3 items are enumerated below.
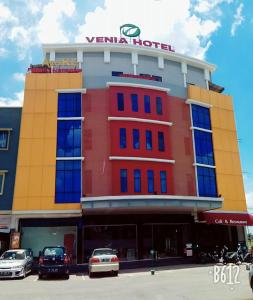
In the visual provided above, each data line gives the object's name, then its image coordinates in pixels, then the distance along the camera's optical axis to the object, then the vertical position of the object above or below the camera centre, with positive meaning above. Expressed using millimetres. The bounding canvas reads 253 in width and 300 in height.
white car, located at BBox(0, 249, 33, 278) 14400 -2144
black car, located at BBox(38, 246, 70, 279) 14345 -2132
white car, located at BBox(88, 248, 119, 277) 14871 -2192
